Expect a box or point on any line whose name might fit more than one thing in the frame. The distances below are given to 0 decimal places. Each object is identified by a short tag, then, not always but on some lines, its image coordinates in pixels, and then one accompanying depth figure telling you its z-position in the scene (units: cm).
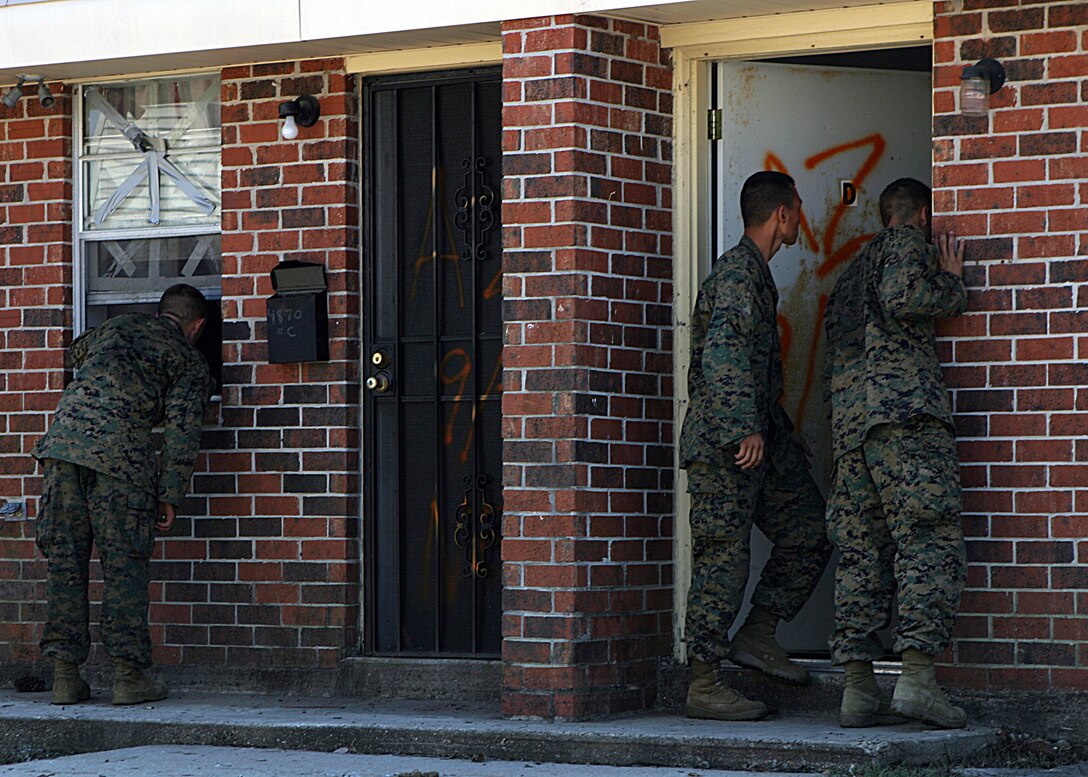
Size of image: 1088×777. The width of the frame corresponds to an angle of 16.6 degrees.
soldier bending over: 1663
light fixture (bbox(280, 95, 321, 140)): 1715
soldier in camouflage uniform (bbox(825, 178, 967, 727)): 1380
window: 1799
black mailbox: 1702
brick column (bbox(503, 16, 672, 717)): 1508
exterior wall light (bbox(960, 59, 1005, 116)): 1427
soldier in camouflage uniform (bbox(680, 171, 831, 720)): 1482
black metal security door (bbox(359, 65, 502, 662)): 1702
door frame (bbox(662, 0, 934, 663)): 1587
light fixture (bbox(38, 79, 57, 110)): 1793
